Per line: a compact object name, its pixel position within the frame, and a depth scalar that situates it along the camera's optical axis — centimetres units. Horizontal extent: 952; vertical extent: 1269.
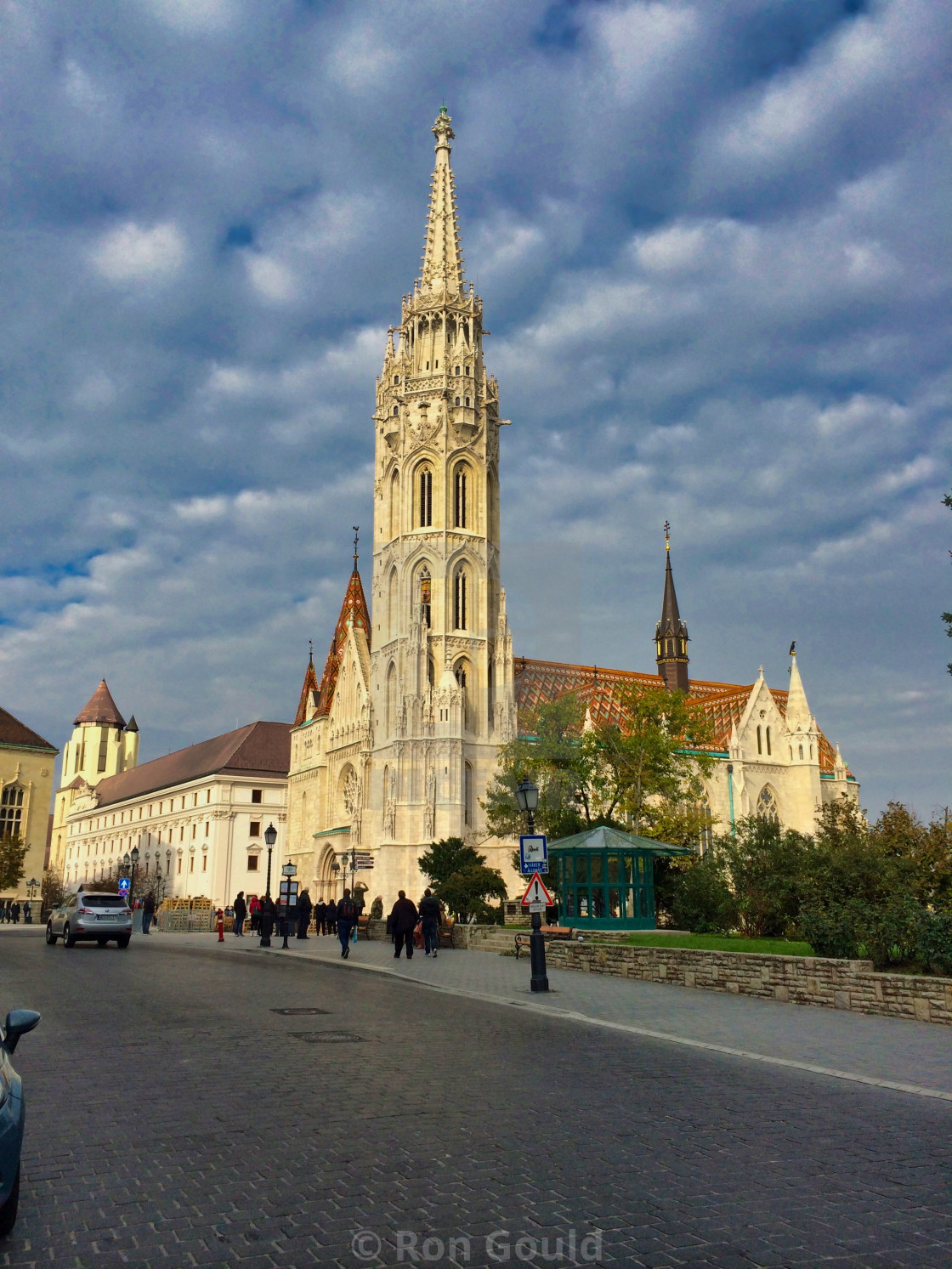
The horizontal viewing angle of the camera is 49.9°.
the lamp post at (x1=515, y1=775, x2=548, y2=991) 1670
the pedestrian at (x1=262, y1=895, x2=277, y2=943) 2984
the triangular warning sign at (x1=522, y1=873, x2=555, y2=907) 1738
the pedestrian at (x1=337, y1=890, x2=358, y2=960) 2462
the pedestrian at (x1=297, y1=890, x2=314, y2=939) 3512
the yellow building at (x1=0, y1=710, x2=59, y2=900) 8512
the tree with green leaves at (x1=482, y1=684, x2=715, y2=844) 3759
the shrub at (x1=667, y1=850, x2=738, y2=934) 2654
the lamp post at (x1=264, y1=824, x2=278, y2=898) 3375
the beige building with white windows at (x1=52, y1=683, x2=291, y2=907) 8694
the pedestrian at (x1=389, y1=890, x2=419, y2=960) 2425
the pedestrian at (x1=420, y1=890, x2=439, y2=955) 2523
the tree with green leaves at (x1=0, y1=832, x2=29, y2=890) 6488
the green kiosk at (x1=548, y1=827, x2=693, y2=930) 2630
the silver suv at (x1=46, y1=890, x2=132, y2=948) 2767
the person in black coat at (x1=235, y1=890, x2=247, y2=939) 3834
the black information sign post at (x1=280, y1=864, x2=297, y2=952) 2974
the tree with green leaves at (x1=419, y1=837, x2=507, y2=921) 3644
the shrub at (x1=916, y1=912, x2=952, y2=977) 1436
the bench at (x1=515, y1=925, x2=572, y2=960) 2429
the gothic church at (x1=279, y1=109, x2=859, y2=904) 5769
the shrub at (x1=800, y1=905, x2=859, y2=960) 1625
